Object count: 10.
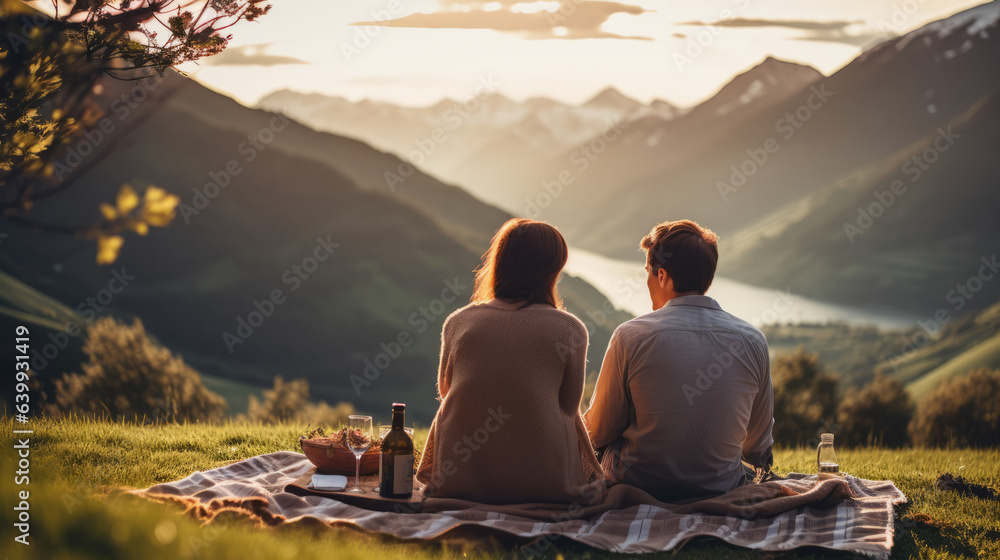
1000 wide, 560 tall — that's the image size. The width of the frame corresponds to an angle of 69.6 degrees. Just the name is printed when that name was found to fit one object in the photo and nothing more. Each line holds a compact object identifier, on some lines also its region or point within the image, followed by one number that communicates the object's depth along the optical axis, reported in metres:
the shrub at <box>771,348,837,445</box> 37.09
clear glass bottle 4.85
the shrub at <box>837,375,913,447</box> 35.22
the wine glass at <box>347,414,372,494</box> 4.46
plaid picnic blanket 3.88
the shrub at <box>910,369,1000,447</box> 30.98
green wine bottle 4.24
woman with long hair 4.20
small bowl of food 4.78
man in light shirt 4.36
